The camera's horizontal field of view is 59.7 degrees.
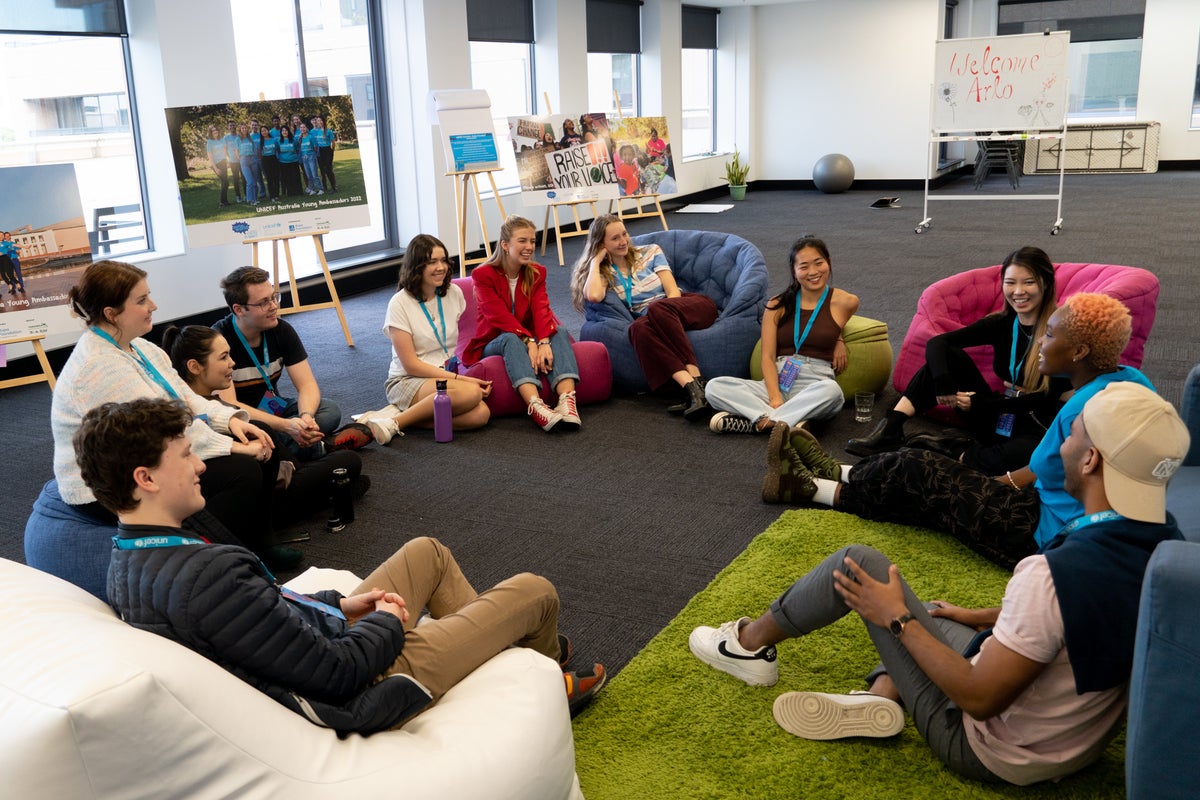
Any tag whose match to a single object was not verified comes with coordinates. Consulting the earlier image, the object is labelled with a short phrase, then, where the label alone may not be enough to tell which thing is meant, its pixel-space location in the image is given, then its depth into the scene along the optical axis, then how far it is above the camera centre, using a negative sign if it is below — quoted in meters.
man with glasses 4.05 -0.89
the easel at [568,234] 9.80 -0.93
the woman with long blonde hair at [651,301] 5.16 -0.84
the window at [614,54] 11.87 +0.91
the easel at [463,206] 8.35 -0.56
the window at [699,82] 14.39 +0.68
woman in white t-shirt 4.88 -0.98
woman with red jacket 5.03 -0.91
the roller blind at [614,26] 11.75 +1.21
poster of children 10.36 -0.23
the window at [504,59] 9.83 +0.74
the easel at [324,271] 6.80 -0.91
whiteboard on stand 9.93 +0.37
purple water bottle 4.77 -1.24
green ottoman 4.91 -1.06
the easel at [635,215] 10.69 -0.84
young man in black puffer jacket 1.76 -0.76
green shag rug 2.30 -1.40
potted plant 14.69 -0.67
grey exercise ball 14.84 -0.64
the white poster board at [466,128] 8.37 +0.07
